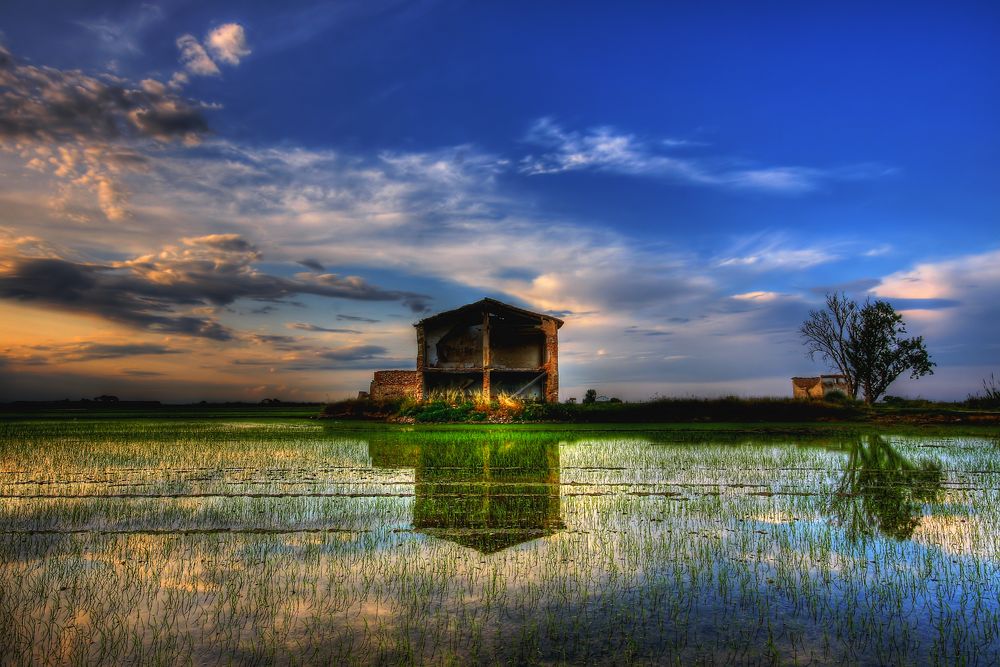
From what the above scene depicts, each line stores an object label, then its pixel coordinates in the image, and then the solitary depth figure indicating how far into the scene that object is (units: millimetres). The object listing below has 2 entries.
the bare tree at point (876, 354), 57094
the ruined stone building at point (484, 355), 44594
